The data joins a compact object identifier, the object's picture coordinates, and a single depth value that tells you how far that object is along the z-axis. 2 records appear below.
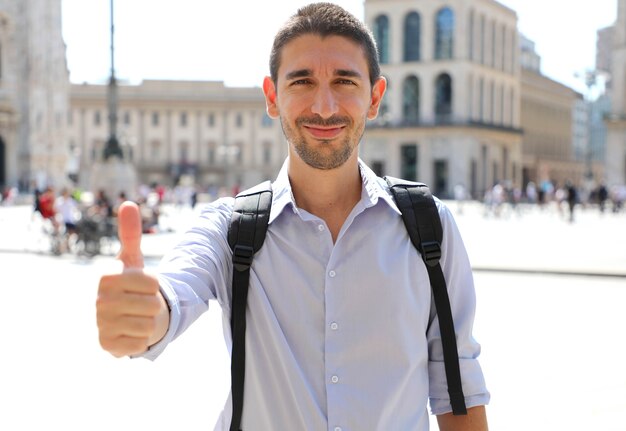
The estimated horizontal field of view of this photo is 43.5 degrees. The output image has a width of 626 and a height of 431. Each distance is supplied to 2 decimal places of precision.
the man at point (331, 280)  2.08
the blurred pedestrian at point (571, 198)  32.80
